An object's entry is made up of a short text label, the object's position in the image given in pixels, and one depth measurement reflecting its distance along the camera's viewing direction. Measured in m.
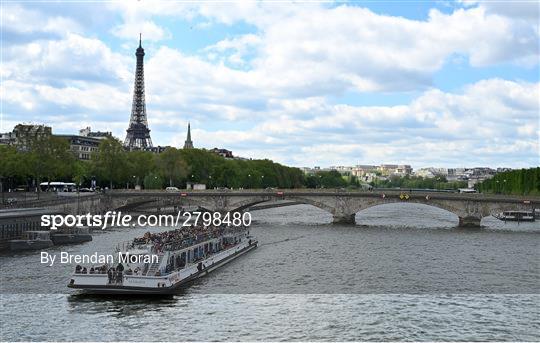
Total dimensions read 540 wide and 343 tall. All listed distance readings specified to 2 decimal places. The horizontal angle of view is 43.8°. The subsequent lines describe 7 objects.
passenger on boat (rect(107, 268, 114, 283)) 41.31
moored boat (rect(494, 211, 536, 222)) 115.50
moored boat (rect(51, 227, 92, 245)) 67.81
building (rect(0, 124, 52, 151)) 107.09
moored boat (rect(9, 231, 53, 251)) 61.69
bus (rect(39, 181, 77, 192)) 122.32
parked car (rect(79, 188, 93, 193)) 127.31
